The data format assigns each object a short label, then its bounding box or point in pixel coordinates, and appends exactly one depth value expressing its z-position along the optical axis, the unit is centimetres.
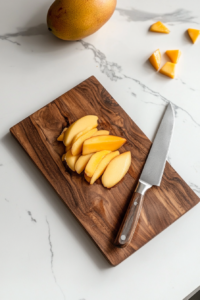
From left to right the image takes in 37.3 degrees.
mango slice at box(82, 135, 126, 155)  83
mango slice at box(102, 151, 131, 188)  85
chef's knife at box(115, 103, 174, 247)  79
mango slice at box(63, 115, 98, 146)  87
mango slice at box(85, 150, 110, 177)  83
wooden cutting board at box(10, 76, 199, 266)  83
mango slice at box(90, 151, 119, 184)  84
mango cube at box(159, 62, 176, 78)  103
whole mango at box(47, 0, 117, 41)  88
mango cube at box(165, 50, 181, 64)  105
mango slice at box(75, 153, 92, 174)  85
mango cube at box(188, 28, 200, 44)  108
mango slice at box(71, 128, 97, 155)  84
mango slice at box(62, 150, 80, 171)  85
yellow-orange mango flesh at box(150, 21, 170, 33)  108
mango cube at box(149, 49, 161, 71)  103
